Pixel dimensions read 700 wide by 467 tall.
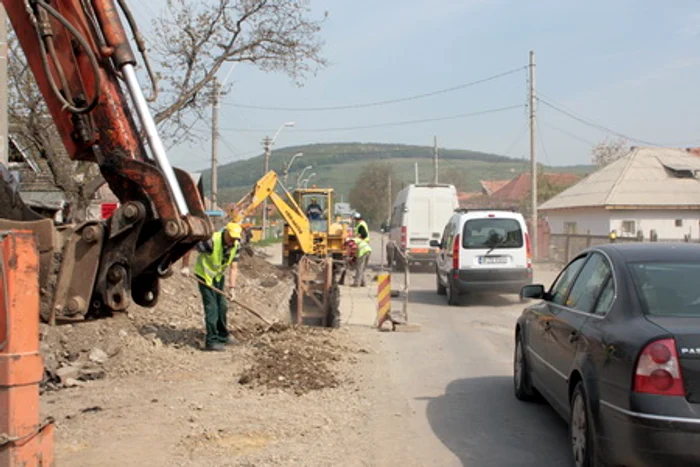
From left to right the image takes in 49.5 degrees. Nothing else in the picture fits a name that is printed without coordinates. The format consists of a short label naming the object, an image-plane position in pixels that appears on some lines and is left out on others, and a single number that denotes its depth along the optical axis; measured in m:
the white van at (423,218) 27.44
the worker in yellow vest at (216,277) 10.25
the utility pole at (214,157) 29.24
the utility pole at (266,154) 52.00
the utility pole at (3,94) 8.26
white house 35.97
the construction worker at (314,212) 25.89
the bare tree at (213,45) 17.69
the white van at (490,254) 16.41
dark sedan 4.42
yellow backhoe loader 14.70
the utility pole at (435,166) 63.74
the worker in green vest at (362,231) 21.28
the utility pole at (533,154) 32.50
